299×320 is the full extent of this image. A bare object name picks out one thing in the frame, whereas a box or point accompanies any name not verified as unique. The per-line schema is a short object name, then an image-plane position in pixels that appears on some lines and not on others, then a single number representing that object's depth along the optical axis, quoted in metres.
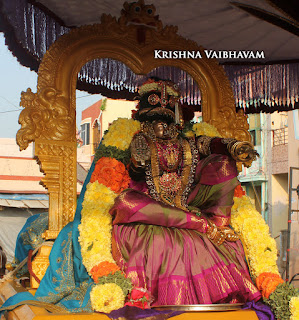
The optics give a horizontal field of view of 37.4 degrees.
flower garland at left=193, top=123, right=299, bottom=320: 3.05
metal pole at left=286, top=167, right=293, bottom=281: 8.03
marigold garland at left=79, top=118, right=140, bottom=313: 2.97
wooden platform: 2.85
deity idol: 3.30
